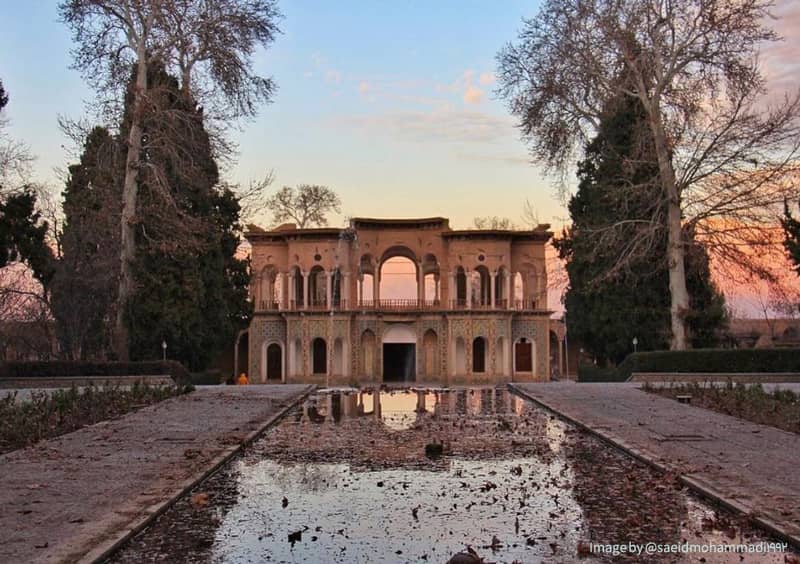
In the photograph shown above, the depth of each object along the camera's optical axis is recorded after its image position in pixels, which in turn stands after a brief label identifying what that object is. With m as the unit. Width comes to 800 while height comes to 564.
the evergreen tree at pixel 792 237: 30.28
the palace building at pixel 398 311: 46.69
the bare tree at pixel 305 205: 65.12
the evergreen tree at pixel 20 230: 24.78
